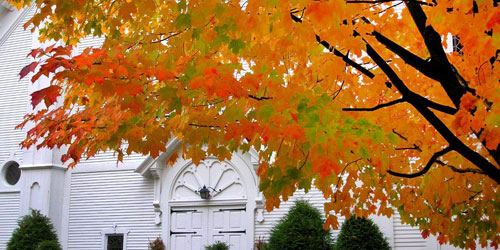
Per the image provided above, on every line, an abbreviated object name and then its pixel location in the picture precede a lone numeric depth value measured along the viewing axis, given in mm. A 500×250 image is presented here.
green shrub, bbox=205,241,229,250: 13492
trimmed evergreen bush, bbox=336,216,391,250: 11787
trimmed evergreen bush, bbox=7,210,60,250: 14750
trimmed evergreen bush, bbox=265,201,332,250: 11977
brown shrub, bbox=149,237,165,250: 14344
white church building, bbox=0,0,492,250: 13898
